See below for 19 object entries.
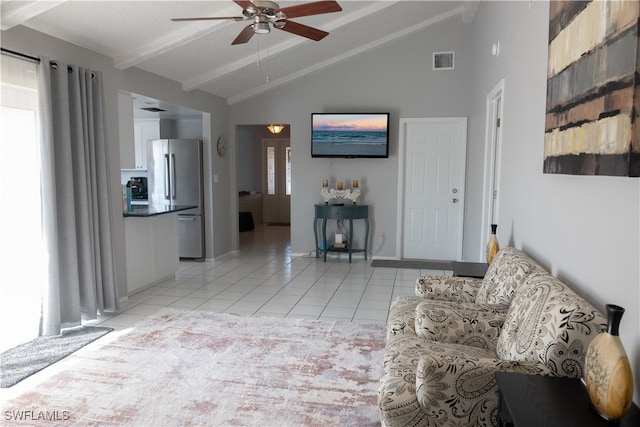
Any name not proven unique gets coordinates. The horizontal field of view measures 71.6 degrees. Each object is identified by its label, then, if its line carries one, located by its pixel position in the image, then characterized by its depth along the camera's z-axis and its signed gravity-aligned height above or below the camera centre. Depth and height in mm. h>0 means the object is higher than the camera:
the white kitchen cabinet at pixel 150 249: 4609 -834
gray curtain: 3348 -187
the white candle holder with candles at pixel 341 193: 6422 -269
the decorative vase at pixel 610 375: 1239 -568
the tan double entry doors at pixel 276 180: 10688 -137
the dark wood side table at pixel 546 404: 1269 -695
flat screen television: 6262 +561
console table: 6367 -582
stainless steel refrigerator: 6227 -110
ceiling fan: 2814 +1060
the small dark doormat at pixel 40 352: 2822 -1257
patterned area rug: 2371 -1270
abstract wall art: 1357 +316
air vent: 6137 +1575
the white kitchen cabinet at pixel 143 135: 6910 +615
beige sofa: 1549 -728
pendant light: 8055 +838
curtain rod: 3045 +844
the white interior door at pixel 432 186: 6289 -169
